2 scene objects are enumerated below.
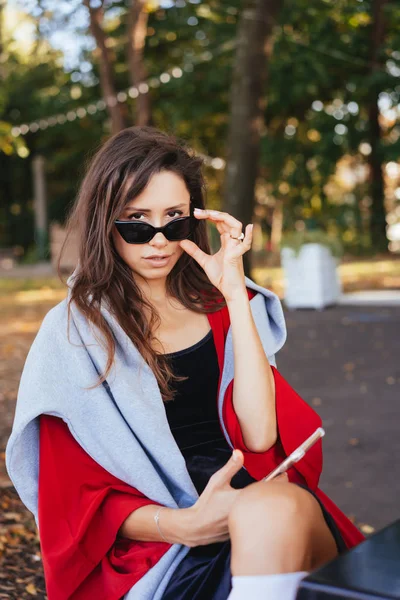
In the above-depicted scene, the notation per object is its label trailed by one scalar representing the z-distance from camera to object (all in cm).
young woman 190
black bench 126
